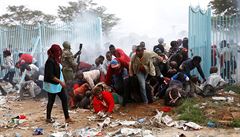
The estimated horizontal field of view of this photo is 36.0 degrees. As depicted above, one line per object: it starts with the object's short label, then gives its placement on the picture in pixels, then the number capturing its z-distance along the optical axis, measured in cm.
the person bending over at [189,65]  933
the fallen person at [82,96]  920
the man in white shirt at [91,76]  949
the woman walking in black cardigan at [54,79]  747
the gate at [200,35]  1108
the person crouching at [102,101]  823
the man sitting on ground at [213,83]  939
